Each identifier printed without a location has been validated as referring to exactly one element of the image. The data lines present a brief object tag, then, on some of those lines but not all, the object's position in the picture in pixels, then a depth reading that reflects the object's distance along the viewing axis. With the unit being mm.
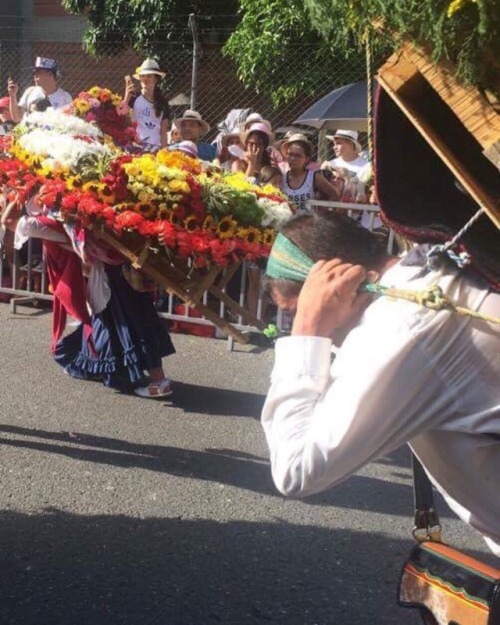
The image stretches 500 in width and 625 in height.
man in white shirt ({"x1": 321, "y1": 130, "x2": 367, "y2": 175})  10258
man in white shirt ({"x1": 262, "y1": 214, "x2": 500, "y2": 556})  1817
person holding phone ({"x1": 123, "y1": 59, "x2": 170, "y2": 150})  10398
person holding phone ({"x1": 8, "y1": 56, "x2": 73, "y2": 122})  10242
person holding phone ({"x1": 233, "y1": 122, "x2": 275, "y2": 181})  8734
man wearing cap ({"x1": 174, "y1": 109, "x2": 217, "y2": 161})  10296
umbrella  11098
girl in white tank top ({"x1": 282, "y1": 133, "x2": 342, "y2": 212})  8664
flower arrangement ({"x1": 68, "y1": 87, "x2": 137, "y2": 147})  6480
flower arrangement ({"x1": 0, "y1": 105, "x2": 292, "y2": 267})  4891
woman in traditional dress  6406
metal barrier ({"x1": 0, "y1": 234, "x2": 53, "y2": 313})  9289
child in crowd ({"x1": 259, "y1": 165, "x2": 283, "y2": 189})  8555
